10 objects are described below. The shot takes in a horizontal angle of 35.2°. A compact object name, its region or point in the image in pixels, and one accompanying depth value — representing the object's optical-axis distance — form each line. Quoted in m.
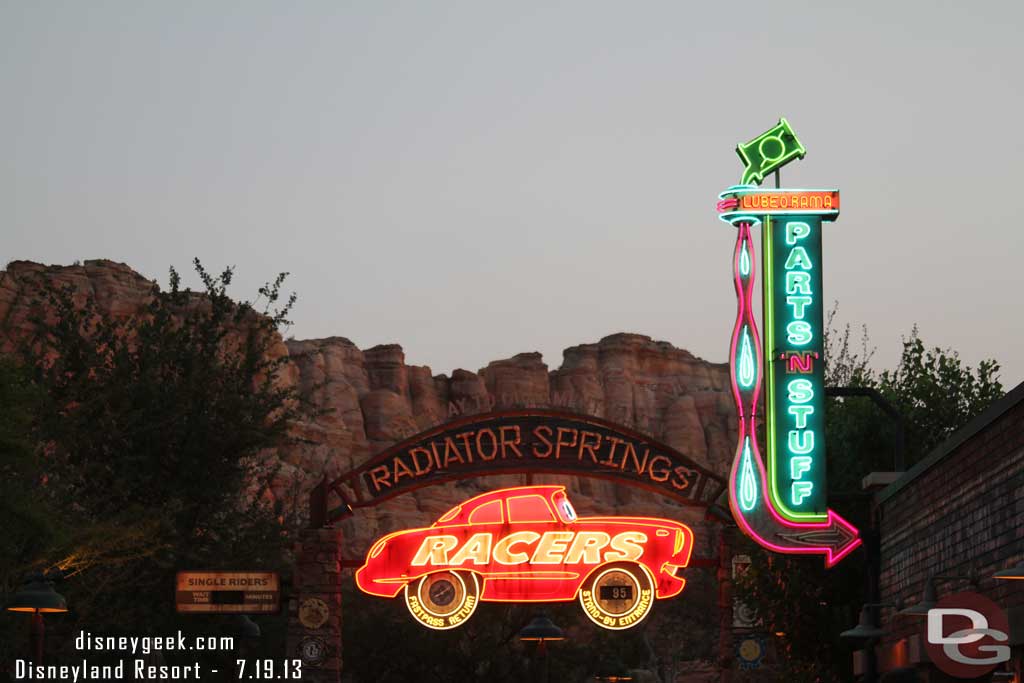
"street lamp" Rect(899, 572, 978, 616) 16.67
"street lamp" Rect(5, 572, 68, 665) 19.38
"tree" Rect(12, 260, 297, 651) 31.55
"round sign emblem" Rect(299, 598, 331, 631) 30.78
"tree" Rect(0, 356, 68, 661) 23.48
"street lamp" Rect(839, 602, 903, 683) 20.53
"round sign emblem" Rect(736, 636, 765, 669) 30.83
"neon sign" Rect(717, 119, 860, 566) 26.56
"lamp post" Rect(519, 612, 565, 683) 29.64
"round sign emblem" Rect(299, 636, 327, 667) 30.72
